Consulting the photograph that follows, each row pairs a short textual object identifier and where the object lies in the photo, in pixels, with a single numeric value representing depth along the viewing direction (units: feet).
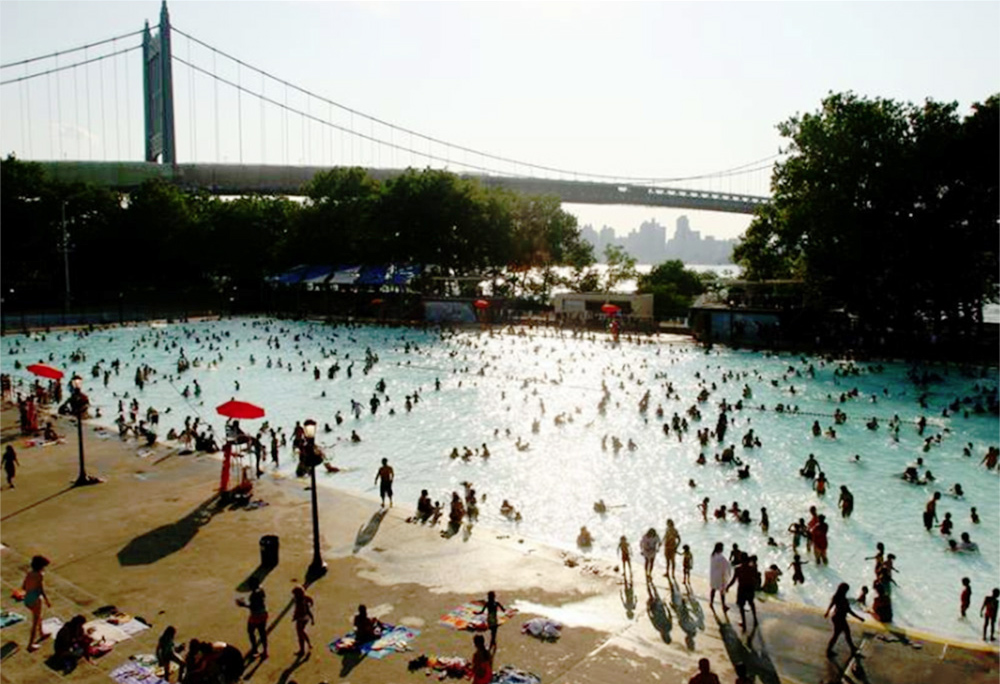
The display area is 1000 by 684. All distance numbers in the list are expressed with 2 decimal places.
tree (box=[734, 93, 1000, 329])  158.71
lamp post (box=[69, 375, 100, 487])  66.33
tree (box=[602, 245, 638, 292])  315.58
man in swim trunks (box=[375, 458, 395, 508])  63.77
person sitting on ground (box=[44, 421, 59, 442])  84.89
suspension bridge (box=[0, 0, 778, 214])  368.27
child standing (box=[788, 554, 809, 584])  56.95
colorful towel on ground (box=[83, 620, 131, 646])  39.86
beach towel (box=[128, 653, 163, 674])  37.42
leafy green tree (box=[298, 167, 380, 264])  284.20
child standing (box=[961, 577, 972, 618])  49.45
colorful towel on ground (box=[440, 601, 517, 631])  41.45
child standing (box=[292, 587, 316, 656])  38.29
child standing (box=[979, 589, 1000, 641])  46.47
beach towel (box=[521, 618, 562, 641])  40.27
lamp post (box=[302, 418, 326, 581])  47.70
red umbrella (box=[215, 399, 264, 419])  61.21
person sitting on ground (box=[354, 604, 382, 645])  39.58
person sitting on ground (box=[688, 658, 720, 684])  30.50
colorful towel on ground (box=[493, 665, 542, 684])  35.99
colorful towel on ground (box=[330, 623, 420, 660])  38.78
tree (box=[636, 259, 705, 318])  251.39
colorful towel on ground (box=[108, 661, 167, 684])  36.29
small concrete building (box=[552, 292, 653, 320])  226.58
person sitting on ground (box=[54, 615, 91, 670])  37.42
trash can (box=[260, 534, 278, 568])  49.60
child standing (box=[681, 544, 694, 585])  48.75
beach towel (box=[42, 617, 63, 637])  40.70
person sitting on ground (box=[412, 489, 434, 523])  61.31
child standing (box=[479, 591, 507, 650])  39.11
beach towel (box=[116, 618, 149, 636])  40.98
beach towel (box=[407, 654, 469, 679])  36.73
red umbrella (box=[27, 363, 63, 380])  78.69
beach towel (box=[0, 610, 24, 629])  41.82
